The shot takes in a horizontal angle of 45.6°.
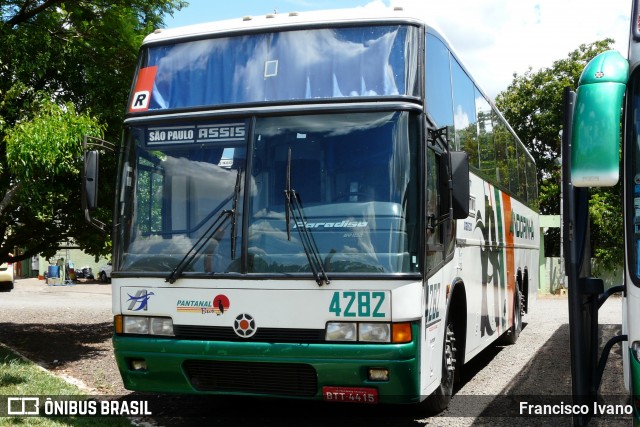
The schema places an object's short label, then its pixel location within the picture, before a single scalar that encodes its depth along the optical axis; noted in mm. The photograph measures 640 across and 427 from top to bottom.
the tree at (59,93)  9383
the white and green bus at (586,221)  4156
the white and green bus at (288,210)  5855
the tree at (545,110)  35906
